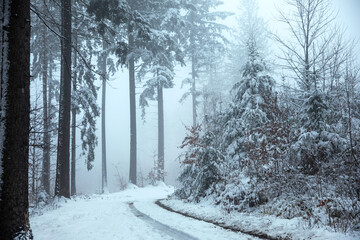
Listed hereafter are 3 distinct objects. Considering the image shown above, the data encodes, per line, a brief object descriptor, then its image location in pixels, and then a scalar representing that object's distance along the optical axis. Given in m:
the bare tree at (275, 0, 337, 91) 11.14
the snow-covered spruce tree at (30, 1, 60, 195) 16.34
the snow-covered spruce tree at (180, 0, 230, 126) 26.33
